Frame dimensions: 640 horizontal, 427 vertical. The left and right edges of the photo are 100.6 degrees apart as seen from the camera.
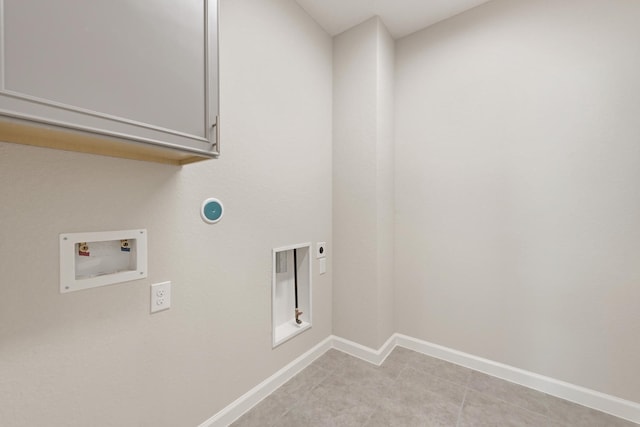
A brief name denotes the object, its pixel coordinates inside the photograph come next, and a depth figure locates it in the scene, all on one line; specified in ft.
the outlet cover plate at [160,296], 3.97
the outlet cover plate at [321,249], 7.29
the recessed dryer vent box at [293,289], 6.86
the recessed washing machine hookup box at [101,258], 3.22
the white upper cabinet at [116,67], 2.12
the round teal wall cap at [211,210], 4.58
